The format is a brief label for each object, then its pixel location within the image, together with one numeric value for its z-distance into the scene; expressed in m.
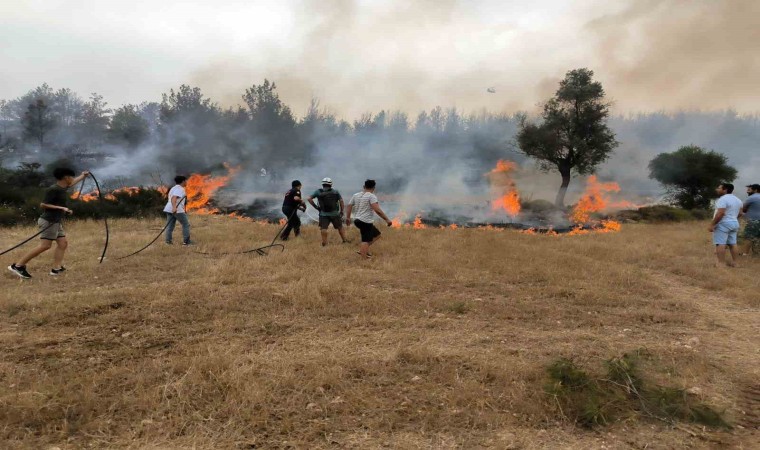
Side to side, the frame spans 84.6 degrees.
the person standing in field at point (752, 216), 9.65
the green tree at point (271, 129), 32.34
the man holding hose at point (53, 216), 6.60
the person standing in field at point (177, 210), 9.47
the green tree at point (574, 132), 23.75
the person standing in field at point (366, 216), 8.66
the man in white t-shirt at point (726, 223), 8.61
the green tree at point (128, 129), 32.69
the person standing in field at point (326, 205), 9.73
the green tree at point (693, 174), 22.53
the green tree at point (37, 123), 33.12
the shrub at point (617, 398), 3.18
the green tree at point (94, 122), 38.38
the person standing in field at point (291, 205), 10.40
